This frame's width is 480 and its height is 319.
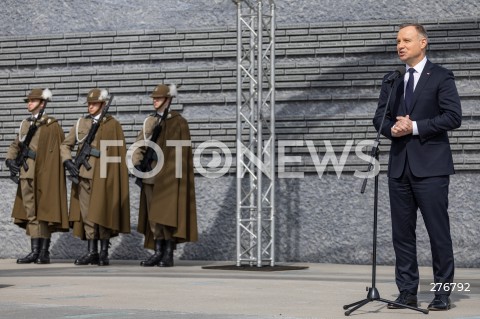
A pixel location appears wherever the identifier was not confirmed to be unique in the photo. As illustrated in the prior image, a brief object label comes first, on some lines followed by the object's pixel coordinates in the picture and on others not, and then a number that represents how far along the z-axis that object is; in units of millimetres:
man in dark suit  7117
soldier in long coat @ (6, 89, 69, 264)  13312
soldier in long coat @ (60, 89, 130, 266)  12984
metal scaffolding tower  11953
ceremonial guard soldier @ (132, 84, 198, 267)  12711
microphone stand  6812
